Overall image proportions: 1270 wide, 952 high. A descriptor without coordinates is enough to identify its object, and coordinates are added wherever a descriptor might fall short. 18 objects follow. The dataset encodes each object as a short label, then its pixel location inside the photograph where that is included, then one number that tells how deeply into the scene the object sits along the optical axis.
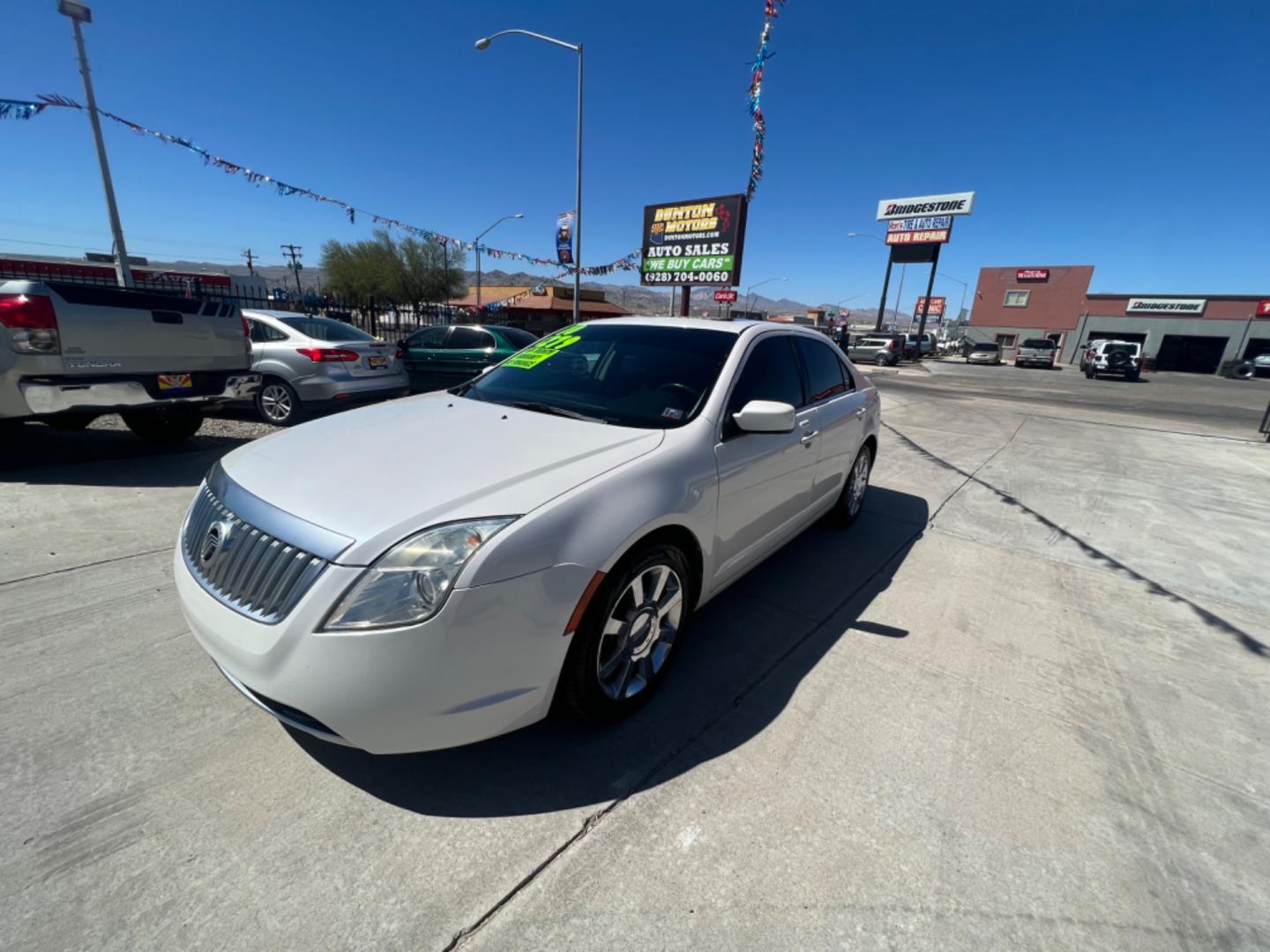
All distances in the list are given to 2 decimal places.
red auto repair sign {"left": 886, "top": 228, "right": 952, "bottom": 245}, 41.06
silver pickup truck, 4.12
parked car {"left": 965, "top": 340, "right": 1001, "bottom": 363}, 37.09
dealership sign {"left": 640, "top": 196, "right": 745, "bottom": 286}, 18.28
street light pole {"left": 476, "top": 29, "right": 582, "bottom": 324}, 14.59
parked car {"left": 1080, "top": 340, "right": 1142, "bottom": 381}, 26.33
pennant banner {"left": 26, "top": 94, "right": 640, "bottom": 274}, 11.01
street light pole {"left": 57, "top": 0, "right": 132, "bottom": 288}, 10.17
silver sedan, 6.73
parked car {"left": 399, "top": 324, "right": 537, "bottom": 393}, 9.00
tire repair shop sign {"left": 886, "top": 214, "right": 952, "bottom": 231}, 40.97
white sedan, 1.61
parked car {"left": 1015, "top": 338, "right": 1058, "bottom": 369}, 34.72
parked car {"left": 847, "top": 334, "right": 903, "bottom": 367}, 29.59
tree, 42.69
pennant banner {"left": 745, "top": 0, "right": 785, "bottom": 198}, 11.19
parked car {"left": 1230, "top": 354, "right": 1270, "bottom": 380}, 36.06
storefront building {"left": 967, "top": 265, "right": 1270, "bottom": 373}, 42.44
